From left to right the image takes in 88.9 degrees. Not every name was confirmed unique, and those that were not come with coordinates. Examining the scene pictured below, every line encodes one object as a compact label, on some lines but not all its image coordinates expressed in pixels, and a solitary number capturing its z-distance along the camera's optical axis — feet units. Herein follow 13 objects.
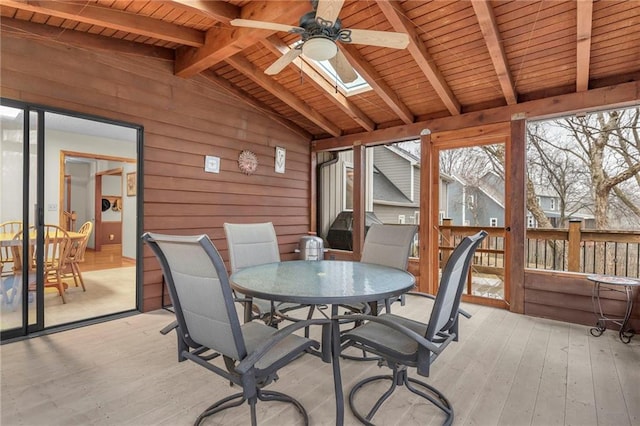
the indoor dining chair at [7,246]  9.53
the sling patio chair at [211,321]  4.37
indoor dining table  9.41
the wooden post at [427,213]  14.69
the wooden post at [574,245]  12.40
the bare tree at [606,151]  12.71
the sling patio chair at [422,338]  4.98
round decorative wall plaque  15.06
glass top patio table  5.49
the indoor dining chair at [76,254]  13.62
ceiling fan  6.56
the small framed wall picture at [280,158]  16.78
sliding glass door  9.51
